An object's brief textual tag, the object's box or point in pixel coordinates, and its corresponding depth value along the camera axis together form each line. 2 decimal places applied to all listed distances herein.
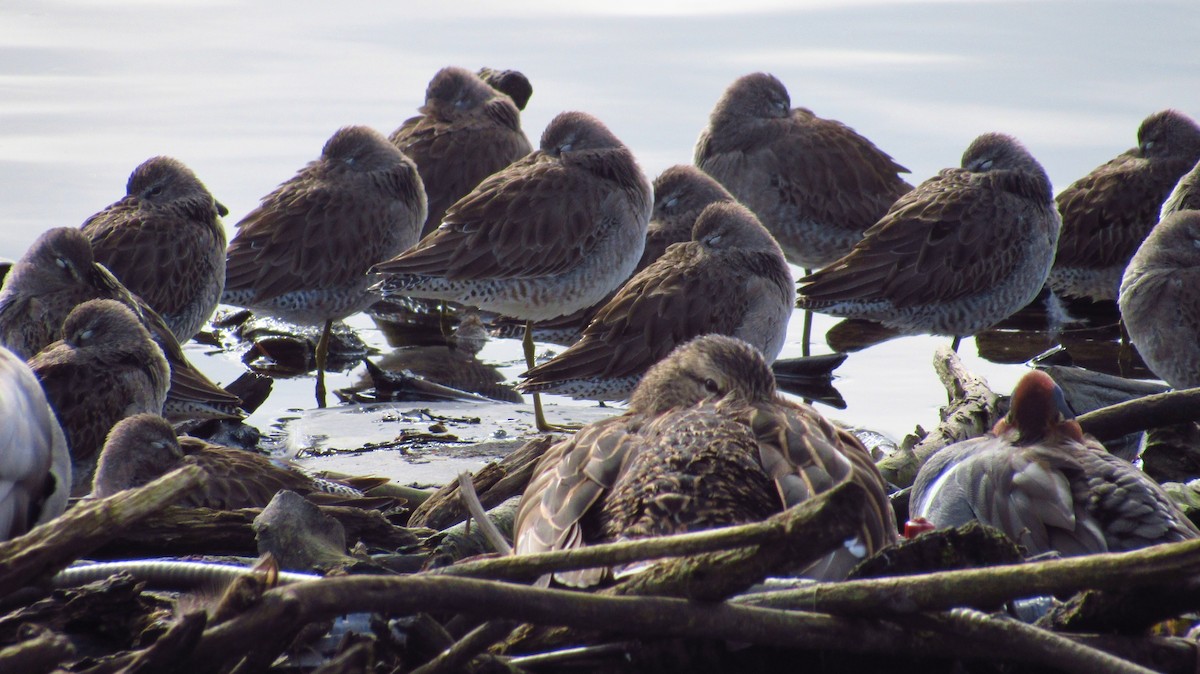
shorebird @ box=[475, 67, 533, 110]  27.58
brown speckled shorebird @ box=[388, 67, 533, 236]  22.25
